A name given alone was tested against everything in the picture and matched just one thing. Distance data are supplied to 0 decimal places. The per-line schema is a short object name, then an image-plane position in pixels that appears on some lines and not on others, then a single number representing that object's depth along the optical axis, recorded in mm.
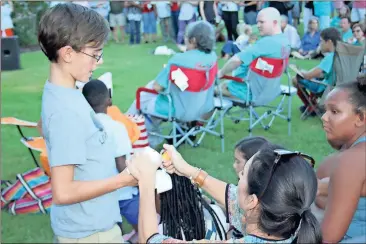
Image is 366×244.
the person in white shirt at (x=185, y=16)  11417
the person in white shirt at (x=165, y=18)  13898
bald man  5641
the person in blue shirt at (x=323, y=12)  11920
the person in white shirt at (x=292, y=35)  11875
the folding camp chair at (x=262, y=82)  5691
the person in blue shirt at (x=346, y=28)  10178
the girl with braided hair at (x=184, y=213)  2156
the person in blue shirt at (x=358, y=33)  9159
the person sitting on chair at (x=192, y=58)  5148
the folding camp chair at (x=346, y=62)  6121
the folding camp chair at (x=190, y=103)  5188
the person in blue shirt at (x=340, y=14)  11625
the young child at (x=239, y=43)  9734
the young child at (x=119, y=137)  2990
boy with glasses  1849
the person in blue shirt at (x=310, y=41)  11461
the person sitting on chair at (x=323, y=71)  6465
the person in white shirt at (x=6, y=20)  11365
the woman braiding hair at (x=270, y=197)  1623
